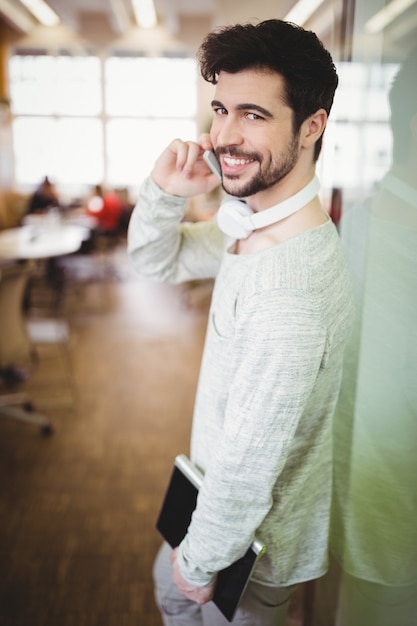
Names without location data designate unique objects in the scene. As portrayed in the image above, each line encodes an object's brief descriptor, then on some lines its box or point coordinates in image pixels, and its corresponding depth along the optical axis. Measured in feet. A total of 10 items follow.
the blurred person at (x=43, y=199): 24.27
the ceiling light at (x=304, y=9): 4.73
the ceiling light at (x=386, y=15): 3.06
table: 11.26
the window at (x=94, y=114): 33.42
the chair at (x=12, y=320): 8.64
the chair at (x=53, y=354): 10.40
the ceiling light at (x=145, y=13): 26.54
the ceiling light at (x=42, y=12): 23.56
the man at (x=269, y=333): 2.90
